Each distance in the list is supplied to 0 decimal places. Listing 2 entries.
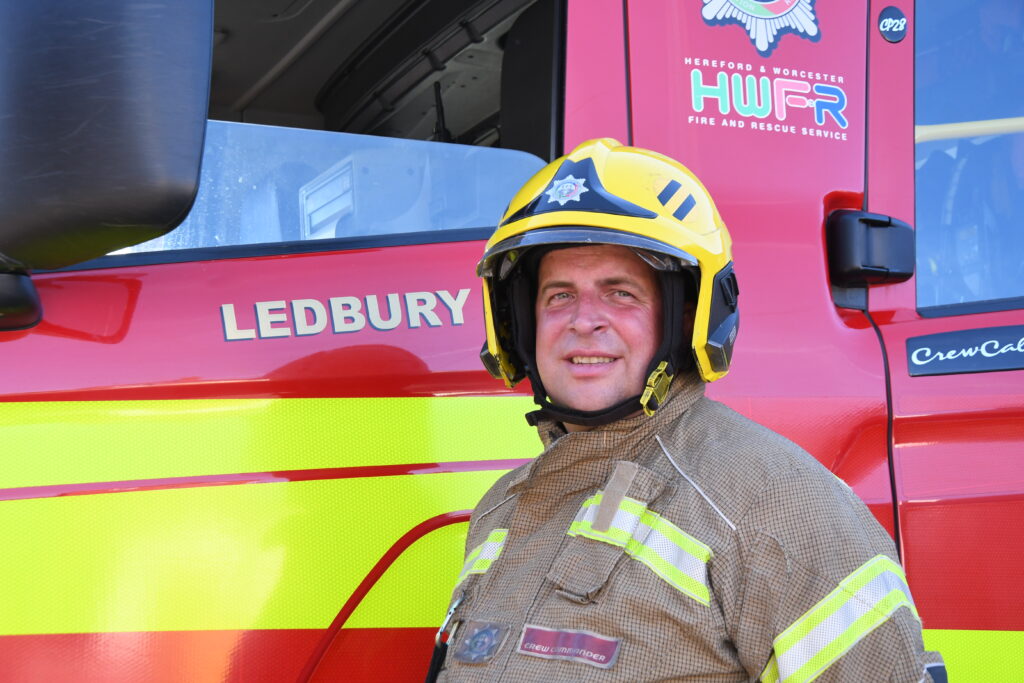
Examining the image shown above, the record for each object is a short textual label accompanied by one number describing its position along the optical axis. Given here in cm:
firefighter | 140
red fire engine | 150
